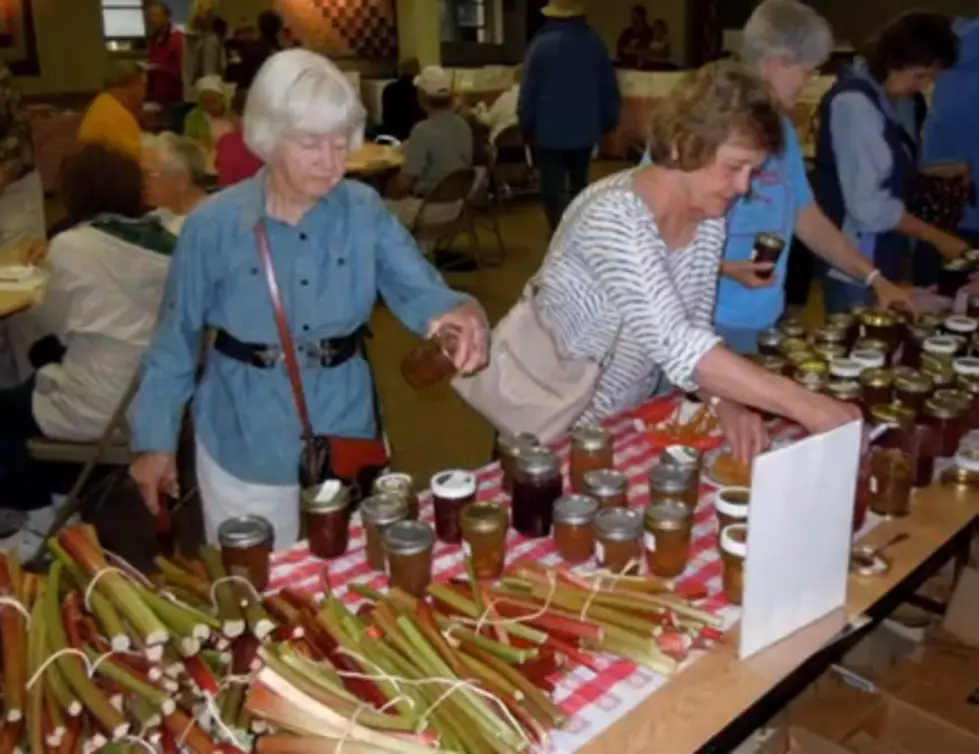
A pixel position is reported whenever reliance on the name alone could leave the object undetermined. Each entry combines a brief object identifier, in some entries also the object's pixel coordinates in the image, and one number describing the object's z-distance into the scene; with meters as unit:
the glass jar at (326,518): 1.71
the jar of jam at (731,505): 1.71
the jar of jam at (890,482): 1.94
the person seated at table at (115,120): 5.43
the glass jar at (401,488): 1.77
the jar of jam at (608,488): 1.78
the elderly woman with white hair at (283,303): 1.98
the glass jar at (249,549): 1.60
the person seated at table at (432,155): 6.60
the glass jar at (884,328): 2.58
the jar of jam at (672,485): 1.80
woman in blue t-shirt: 2.72
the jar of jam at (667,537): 1.66
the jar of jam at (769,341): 2.50
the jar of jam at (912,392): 2.14
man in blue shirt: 6.69
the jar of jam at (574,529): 1.70
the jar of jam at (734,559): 1.61
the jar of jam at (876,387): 2.17
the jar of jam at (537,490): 1.81
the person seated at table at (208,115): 6.62
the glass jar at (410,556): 1.59
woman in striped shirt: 1.86
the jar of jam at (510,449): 1.93
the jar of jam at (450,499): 1.78
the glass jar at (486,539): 1.67
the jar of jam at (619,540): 1.65
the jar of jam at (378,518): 1.68
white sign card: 1.46
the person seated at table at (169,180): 3.98
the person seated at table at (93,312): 3.12
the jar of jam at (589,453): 1.96
